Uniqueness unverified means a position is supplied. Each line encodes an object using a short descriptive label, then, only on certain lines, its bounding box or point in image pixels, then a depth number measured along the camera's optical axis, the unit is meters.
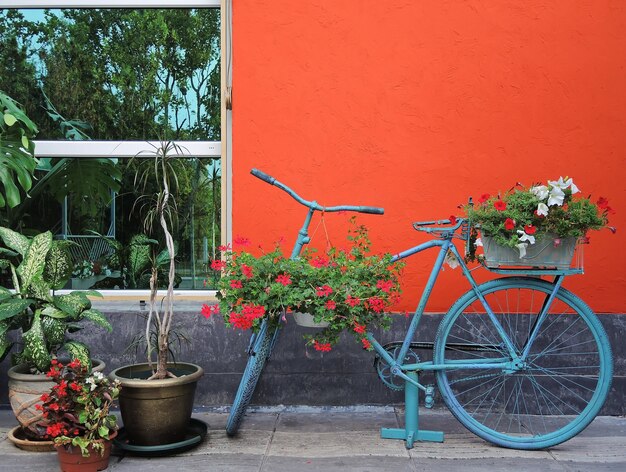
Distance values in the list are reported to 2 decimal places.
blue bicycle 3.56
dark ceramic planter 3.43
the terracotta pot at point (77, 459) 3.23
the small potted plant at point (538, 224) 3.31
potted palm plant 3.43
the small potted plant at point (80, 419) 3.22
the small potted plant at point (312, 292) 3.32
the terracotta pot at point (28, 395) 3.58
